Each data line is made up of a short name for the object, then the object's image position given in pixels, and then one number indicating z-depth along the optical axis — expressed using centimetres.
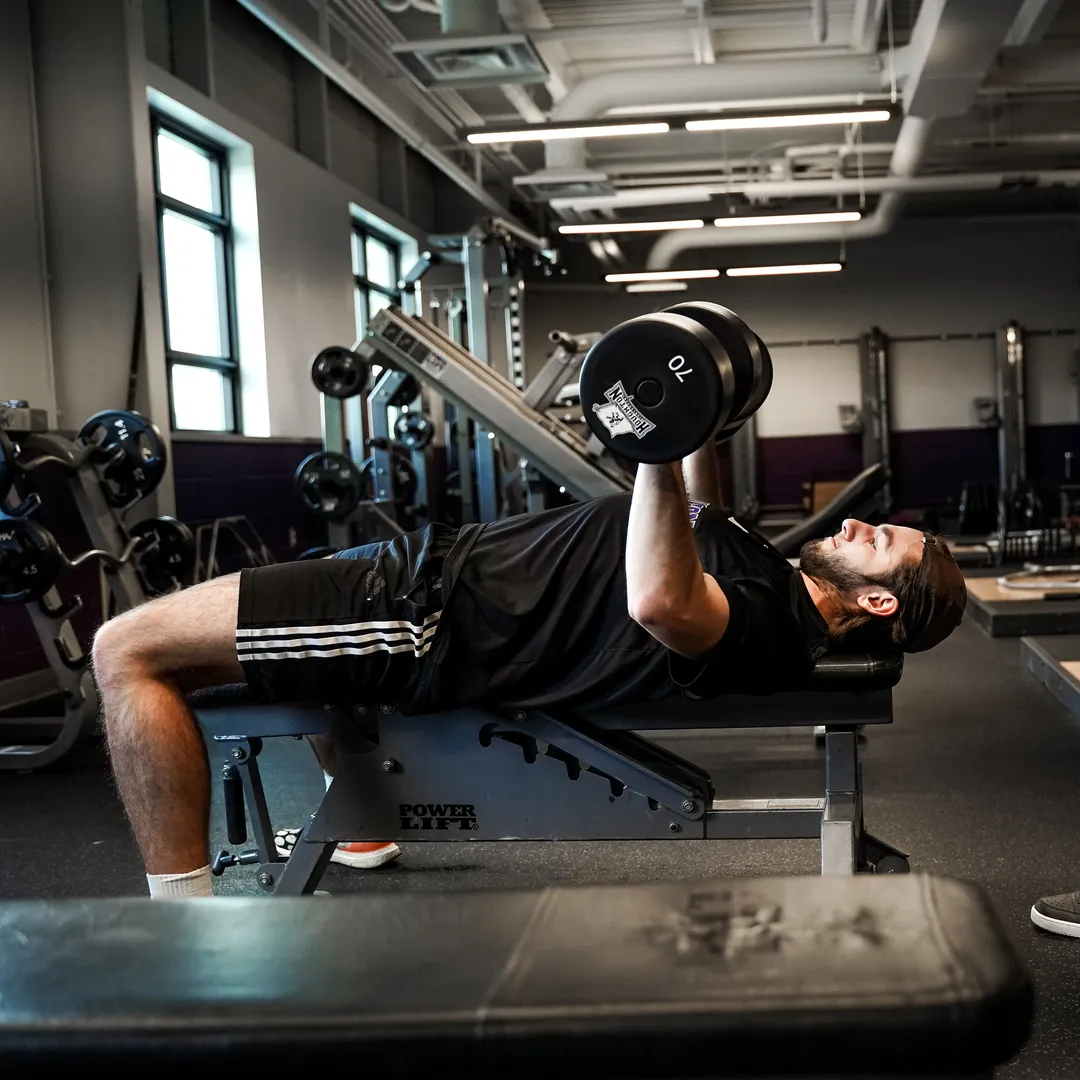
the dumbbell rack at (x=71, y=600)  355
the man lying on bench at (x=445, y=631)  181
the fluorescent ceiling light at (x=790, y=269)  870
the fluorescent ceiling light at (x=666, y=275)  880
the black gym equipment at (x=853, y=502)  340
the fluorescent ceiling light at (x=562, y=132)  578
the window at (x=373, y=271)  888
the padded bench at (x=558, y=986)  65
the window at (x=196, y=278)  614
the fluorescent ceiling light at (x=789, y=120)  562
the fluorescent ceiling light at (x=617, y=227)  800
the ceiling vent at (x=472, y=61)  533
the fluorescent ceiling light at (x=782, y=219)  791
